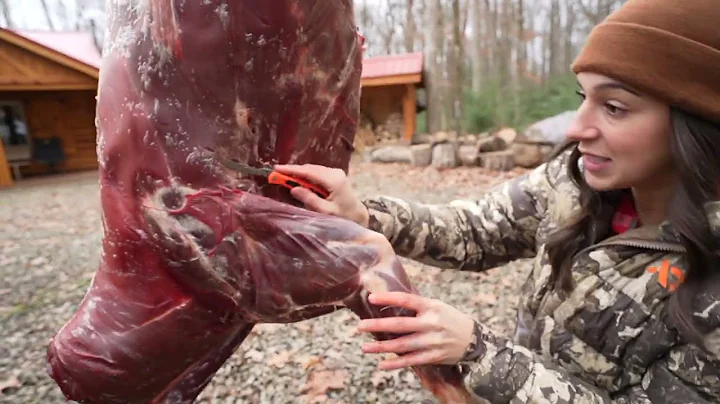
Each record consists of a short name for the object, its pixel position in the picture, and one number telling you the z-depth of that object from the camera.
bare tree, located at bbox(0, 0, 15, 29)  24.39
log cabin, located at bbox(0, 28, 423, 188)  11.78
